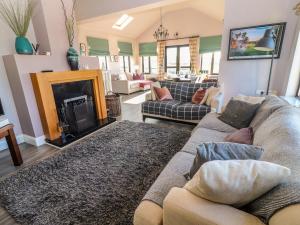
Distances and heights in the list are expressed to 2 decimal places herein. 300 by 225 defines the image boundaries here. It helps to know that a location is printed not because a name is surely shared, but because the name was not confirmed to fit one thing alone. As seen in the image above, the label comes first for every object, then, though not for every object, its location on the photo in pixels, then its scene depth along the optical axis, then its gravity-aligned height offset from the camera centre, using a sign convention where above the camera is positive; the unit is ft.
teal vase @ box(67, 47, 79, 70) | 9.89 +0.51
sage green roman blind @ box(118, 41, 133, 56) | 27.28 +2.73
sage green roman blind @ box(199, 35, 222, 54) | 24.04 +2.63
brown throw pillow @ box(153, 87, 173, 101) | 11.96 -2.05
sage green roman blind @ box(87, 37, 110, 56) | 22.19 +2.63
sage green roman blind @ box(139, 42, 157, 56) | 29.55 +2.73
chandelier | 23.04 +4.18
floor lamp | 8.81 +0.91
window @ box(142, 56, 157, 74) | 30.89 +0.05
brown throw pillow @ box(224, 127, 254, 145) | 5.23 -2.33
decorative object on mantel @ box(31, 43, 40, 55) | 9.00 +1.05
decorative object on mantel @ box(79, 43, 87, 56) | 20.76 +2.25
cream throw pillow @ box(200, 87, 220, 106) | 10.10 -1.89
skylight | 23.57 +6.02
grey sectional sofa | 2.28 -2.10
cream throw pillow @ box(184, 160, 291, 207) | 2.45 -1.69
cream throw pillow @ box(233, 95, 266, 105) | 7.32 -1.66
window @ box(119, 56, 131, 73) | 28.27 +0.37
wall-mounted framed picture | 9.11 +1.17
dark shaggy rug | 4.79 -3.98
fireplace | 8.79 -2.11
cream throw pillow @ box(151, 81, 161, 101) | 12.12 -1.75
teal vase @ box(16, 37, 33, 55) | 8.16 +1.07
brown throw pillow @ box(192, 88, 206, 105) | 10.94 -2.08
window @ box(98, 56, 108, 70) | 24.05 +0.56
